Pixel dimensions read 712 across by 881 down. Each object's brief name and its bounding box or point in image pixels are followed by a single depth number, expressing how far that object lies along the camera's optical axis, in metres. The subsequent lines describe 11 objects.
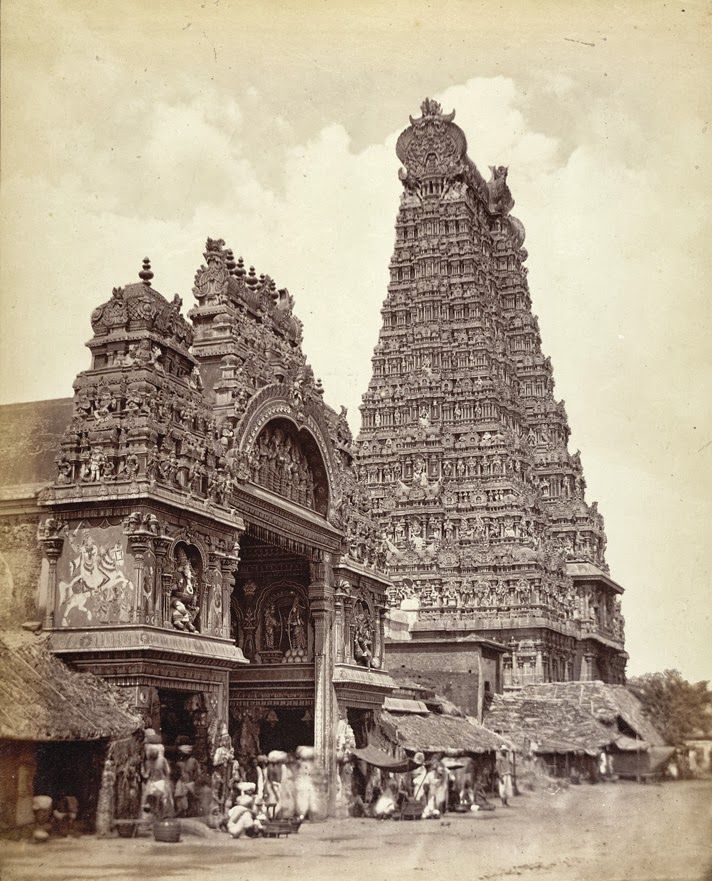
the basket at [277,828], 25.94
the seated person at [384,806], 32.22
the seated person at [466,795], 35.86
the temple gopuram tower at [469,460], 62.25
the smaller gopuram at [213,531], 25.12
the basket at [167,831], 23.12
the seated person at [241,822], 25.44
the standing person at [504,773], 40.61
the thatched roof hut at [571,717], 46.66
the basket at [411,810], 32.53
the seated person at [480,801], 36.34
